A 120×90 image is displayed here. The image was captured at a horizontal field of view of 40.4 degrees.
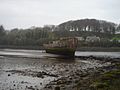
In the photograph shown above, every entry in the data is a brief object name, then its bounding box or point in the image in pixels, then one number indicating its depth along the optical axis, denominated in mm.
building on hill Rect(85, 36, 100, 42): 107852
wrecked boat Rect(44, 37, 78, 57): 42047
